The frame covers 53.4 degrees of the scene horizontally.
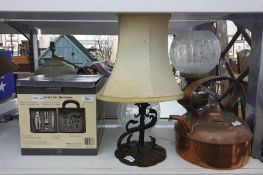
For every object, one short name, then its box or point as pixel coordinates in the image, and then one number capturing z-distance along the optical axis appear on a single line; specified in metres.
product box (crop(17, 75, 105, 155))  0.60
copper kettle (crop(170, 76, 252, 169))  0.56
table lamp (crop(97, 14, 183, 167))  0.55
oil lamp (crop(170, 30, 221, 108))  0.81
